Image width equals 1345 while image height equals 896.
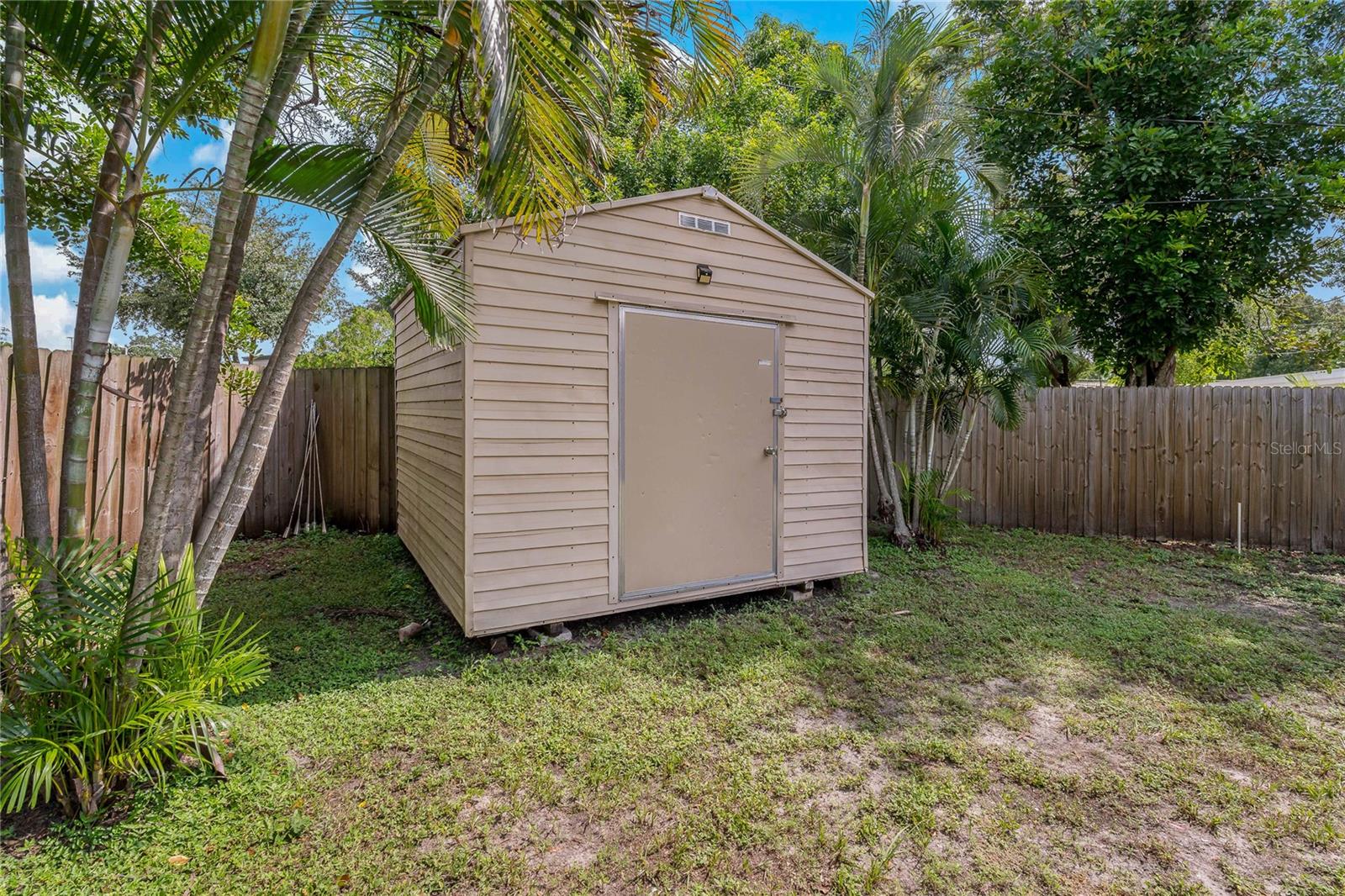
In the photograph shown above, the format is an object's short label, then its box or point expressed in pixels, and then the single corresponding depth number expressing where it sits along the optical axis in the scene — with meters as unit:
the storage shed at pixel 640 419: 3.20
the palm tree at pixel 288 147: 1.80
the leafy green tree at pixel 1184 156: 6.26
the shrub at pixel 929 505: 5.77
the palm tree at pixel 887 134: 4.90
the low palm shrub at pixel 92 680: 1.78
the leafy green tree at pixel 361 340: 12.64
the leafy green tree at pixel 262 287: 10.61
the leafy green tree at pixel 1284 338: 8.05
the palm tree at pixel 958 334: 5.32
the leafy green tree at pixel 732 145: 8.42
